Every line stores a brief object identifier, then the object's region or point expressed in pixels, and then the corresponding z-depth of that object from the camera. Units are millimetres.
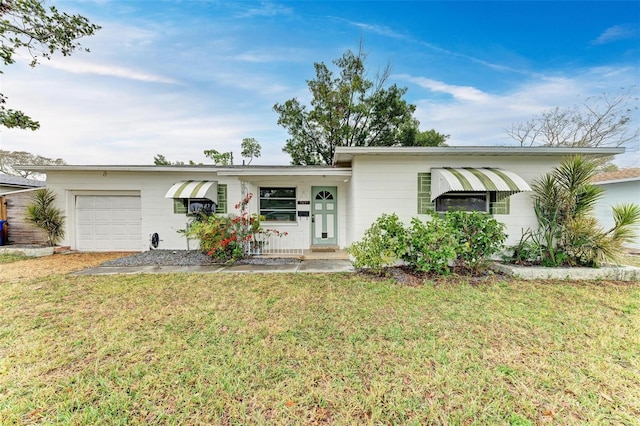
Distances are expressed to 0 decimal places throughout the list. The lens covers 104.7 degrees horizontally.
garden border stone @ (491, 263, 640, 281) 6066
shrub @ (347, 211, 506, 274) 6125
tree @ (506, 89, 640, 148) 15922
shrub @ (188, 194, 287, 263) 7699
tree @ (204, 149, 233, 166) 21908
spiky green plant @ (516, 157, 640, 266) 6137
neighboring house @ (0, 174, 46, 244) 9602
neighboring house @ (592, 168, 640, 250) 10906
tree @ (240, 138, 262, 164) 22219
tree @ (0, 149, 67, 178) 24438
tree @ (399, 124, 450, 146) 16161
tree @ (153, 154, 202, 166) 25784
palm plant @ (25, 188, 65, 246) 8953
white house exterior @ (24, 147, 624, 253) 7234
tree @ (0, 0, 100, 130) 6852
